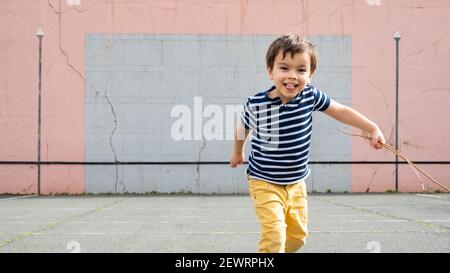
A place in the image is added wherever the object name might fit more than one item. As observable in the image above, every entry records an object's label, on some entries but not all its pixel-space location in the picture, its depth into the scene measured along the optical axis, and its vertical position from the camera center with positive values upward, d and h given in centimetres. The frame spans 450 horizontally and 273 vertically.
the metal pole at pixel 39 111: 1397 +53
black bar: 1398 -72
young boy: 325 -2
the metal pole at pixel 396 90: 1434 +114
